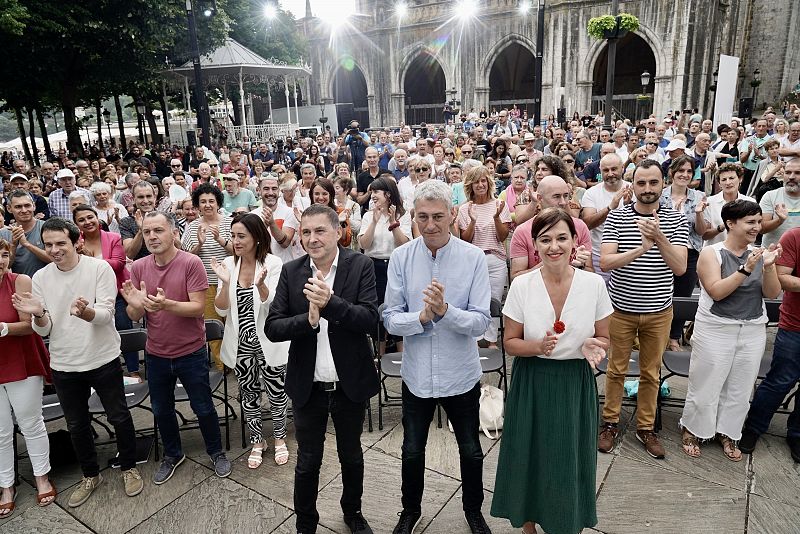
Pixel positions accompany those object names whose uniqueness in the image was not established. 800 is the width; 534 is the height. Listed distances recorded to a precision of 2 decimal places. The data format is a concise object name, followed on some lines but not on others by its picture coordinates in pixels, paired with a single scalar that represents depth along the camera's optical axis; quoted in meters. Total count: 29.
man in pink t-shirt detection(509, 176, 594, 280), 4.05
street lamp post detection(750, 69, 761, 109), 27.45
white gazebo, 21.66
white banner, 14.51
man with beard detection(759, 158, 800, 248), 4.93
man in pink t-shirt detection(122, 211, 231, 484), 3.64
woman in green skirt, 2.81
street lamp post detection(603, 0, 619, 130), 13.98
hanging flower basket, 13.59
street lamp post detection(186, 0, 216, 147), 13.30
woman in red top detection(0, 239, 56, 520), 3.58
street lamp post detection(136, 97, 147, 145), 28.69
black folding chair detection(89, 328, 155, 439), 4.24
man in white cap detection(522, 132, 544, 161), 9.85
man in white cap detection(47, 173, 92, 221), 7.83
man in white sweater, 3.56
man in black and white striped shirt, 3.67
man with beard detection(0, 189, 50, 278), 5.28
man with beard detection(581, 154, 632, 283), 5.25
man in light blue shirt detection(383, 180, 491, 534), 2.86
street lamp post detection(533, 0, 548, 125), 16.98
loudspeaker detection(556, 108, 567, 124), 24.42
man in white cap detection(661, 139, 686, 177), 8.14
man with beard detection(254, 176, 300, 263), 5.28
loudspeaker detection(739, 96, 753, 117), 24.58
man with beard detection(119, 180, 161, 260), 5.35
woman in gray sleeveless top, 3.62
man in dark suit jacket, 2.88
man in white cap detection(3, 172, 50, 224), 8.07
